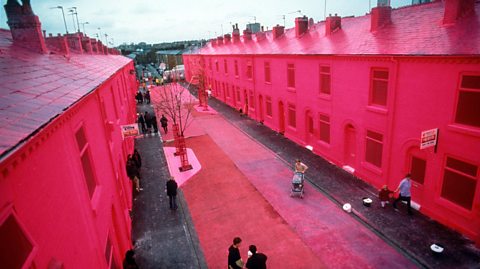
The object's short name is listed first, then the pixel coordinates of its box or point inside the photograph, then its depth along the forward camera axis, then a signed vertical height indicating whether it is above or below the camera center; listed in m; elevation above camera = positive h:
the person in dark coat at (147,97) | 39.91 -5.72
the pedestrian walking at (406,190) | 11.74 -5.99
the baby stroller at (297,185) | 13.84 -6.46
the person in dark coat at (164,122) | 25.08 -5.72
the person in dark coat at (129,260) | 8.67 -5.85
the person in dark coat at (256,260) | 8.09 -5.66
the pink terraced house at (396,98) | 10.16 -2.66
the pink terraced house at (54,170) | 3.21 -1.65
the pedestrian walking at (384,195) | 12.42 -6.41
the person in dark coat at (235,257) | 8.32 -5.72
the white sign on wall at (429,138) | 10.67 -3.66
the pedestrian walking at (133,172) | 14.59 -5.64
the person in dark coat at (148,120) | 25.64 -5.58
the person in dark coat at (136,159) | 16.14 -5.59
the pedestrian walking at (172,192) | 13.07 -6.02
